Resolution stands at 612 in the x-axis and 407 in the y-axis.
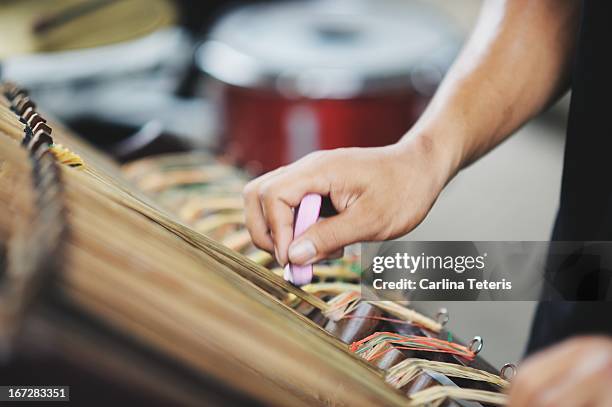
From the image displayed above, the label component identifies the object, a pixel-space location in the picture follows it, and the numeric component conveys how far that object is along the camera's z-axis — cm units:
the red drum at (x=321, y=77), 183
